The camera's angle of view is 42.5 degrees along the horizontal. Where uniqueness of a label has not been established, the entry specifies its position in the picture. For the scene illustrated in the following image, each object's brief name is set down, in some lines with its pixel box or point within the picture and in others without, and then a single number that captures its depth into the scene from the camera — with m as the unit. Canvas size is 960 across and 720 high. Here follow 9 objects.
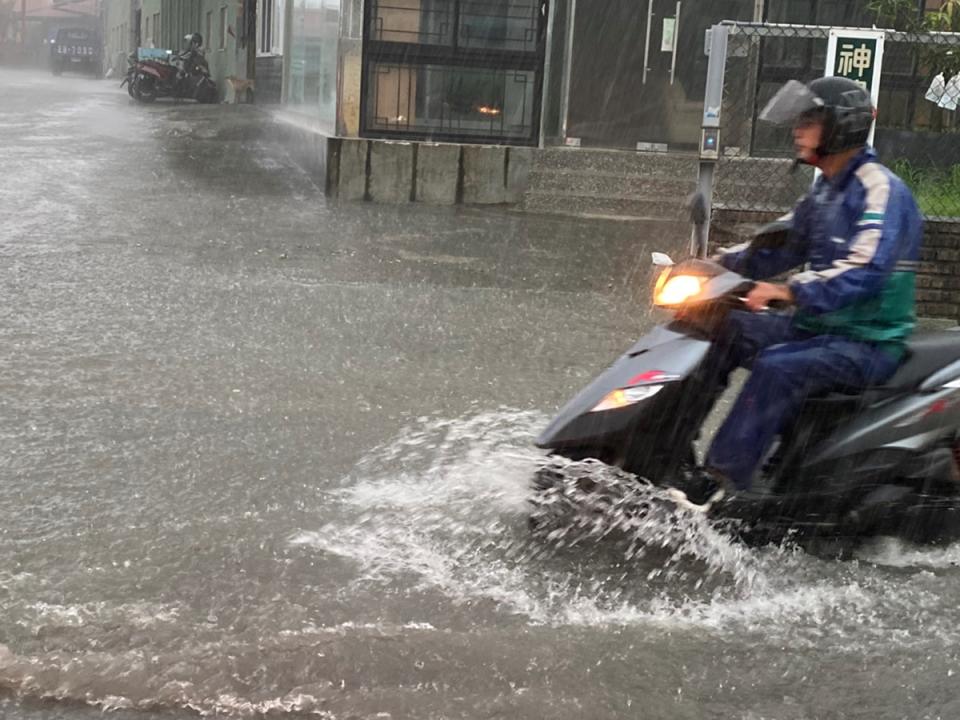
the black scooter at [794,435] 4.01
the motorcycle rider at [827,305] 3.94
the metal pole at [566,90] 14.62
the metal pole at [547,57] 13.77
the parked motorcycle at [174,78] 28.06
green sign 8.62
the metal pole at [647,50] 14.91
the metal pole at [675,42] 14.92
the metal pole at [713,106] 8.59
